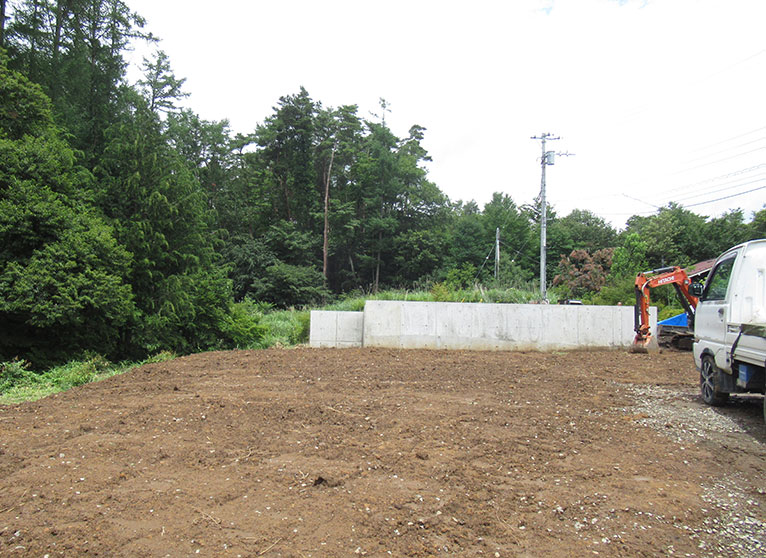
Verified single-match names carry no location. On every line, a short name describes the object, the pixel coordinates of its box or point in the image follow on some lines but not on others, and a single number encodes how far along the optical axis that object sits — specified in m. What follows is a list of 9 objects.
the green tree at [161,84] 24.80
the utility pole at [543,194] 22.19
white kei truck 5.37
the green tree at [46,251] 10.75
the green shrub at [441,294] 15.84
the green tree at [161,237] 15.22
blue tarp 13.43
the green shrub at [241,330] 16.67
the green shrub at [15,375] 9.34
